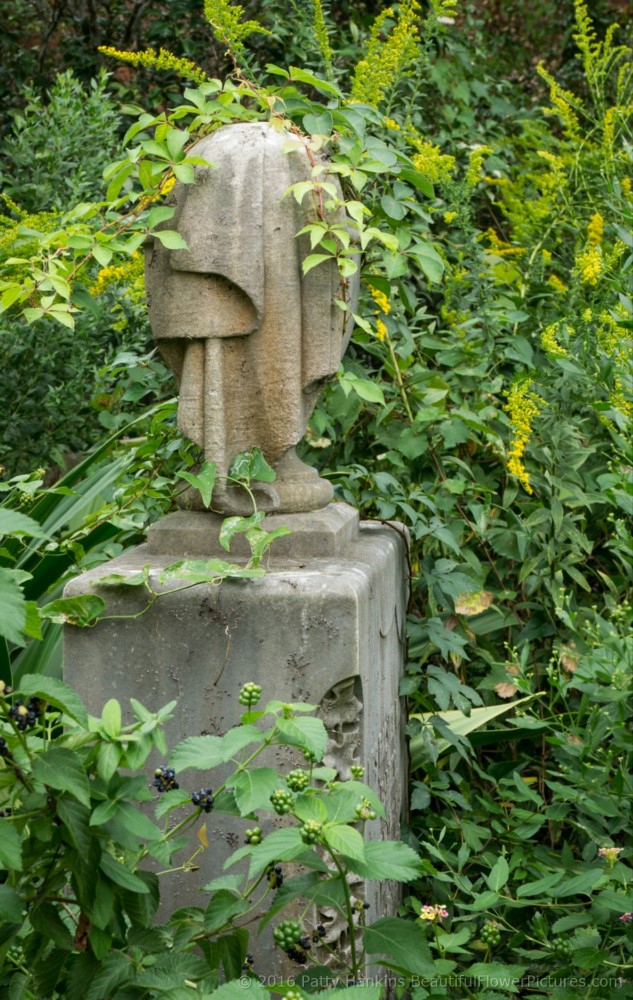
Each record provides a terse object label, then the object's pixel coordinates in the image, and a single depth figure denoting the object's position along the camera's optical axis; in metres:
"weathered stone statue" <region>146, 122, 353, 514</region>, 2.39
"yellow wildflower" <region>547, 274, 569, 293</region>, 3.84
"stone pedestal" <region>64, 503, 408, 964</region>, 2.27
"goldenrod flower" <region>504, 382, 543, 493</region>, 3.01
